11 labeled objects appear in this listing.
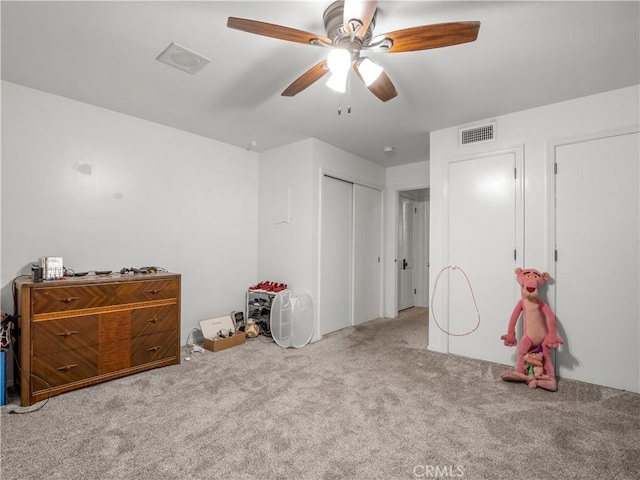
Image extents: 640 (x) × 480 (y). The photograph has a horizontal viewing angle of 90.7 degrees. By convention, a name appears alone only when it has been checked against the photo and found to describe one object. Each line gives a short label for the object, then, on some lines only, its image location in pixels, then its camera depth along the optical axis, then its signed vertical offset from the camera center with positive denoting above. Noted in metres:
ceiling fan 1.49 +1.05
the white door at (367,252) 4.67 -0.13
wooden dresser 2.27 -0.70
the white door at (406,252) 5.57 -0.17
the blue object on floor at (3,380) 2.21 -0.96
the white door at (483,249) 3.12 -0.06
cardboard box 3.44 -1.06
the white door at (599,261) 2.57 -0.15
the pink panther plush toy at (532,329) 2.67 -0.75
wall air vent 3.24 +1.15
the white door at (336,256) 4.11 -0.17
